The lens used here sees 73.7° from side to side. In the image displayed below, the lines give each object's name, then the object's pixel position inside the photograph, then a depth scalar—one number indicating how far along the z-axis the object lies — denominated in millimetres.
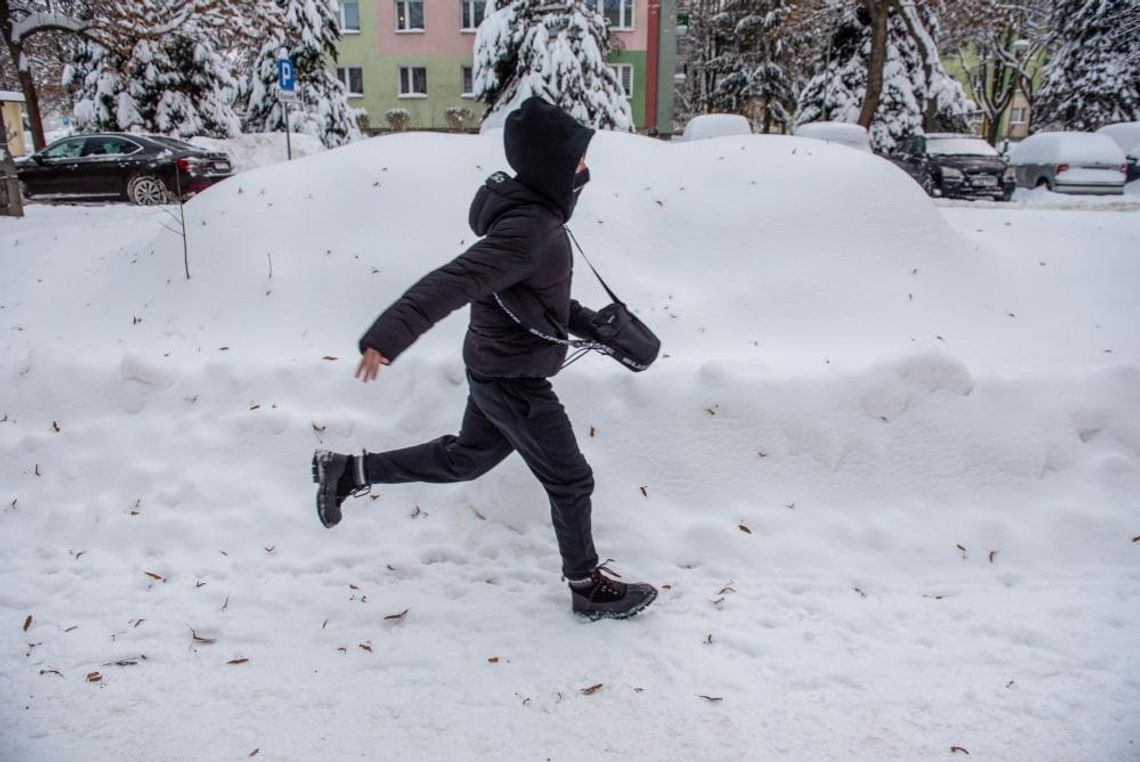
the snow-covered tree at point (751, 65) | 32219
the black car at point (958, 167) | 16125
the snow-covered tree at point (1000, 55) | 32188
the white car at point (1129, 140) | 18047
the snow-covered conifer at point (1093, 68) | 24234
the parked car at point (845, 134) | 15898
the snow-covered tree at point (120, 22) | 15807
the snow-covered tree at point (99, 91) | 21891
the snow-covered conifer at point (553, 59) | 19328
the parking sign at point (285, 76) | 13438
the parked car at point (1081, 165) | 16156
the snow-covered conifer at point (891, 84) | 25250
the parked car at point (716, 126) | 16281
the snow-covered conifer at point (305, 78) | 23734
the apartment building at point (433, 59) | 33562
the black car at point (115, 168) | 13812
